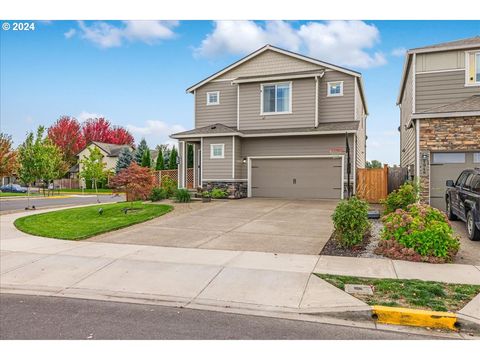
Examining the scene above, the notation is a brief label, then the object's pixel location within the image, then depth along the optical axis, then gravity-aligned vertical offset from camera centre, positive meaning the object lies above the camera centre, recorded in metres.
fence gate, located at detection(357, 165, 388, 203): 18.19 -0.52
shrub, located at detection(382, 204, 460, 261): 7.16 -1.26
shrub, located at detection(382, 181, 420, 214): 11.36 -0.84
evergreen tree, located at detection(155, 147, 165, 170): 34.03 +0.87
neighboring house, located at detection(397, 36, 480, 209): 13.13 +2.13
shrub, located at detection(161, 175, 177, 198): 19.37 -0.75
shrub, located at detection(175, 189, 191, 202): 17.19 -1.12
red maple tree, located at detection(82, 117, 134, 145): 58.28 +6.77
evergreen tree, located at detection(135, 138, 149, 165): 44.81 +2.61
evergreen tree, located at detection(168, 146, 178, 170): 32.09 +1.04
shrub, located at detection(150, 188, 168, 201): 18.39 -1.13
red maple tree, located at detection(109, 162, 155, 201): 14.06 -0.36
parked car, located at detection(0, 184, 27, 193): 42.97 -1.82
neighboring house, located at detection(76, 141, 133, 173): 48.50 +2.72
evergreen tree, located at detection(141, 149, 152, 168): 34.41 +1.32
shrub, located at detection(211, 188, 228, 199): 18.94 -1.13
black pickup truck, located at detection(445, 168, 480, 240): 8.65 -0.78
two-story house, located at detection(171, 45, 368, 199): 18.84 +2.10
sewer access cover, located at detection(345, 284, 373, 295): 5.32 -1.78
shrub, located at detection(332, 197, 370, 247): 8.27 -1.19
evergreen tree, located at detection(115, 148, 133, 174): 44.81 +1.74
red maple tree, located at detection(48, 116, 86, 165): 53.00 +5.41
